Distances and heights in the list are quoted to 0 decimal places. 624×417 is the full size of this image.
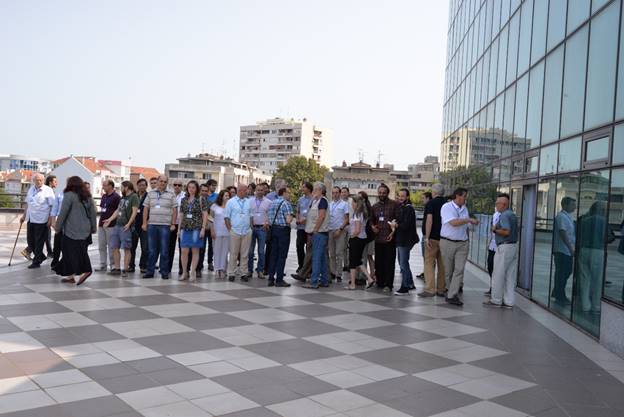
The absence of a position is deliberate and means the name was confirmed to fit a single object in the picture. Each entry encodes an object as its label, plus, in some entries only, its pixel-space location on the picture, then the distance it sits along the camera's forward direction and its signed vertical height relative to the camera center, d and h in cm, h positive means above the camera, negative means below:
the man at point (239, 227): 1202 -63
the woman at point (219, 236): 1260 -85
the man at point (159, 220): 1188 -58
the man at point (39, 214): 1227 -63
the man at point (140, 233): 1242 -87
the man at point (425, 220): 1159 -28
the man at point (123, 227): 1184 -74
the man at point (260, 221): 1236 -50
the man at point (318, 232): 1152 -62
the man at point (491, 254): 1141 -84
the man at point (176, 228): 1248 -76
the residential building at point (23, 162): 18645 +554
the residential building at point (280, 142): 17100 +1491
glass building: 790 +103
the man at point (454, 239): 1057 -55
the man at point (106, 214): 1195 -51
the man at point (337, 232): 1245 -65
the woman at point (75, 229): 1030 -73
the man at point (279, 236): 1154 -72
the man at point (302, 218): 1213 -40
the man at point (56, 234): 1128 -87
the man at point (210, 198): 1329 -12
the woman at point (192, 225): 1194 -63
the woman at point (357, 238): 1174 -69
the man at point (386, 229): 1170 -50
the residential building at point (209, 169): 13225 +470
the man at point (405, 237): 1154 -61
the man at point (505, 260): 1030 -81
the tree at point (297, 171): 11150 +448
